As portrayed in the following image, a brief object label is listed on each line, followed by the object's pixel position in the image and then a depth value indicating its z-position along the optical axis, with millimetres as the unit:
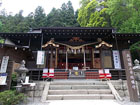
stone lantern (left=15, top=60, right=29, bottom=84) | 6196
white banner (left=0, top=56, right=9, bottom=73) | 6325
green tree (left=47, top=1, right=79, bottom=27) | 29284
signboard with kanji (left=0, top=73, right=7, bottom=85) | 5692
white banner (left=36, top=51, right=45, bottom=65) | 8970
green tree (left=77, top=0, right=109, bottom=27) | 17078
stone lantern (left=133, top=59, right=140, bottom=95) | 5809
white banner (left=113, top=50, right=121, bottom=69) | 9484
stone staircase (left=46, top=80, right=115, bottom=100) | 5492
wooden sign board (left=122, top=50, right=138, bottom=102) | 5072
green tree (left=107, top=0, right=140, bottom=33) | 10812
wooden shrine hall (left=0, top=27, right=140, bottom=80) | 9180
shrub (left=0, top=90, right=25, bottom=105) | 4355
